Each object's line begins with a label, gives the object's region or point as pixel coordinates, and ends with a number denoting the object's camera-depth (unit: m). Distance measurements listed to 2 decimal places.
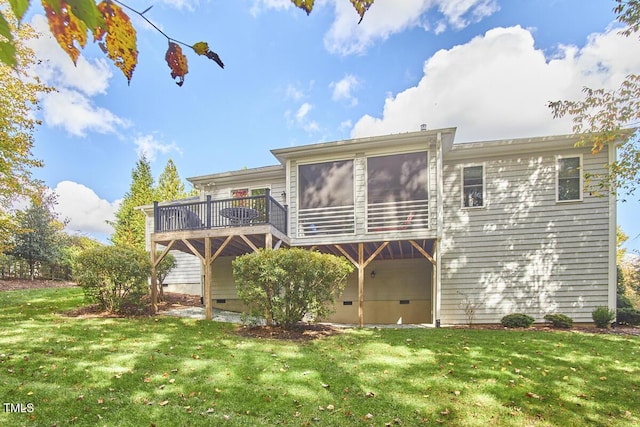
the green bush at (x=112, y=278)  9.27
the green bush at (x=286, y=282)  8.06
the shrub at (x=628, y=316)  9.54
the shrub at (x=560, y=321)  9.17
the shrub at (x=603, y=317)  9.10
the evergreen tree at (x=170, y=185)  25.11
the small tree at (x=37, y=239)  16.58
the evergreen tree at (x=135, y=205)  22.28
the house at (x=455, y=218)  9.73
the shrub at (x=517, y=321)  9.30
